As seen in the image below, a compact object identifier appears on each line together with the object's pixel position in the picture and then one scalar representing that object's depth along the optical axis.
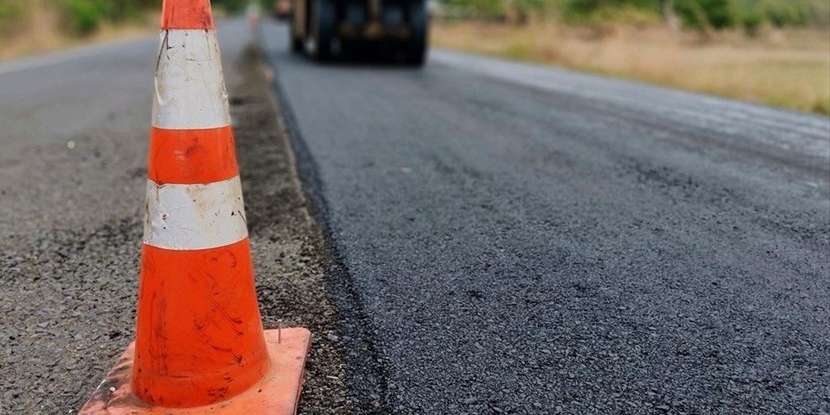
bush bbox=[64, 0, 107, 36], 25.05
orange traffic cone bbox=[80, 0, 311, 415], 1.59
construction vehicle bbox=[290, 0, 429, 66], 11.70
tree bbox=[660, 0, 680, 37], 28.67
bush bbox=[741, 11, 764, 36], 33.94
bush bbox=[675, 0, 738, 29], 35.03
